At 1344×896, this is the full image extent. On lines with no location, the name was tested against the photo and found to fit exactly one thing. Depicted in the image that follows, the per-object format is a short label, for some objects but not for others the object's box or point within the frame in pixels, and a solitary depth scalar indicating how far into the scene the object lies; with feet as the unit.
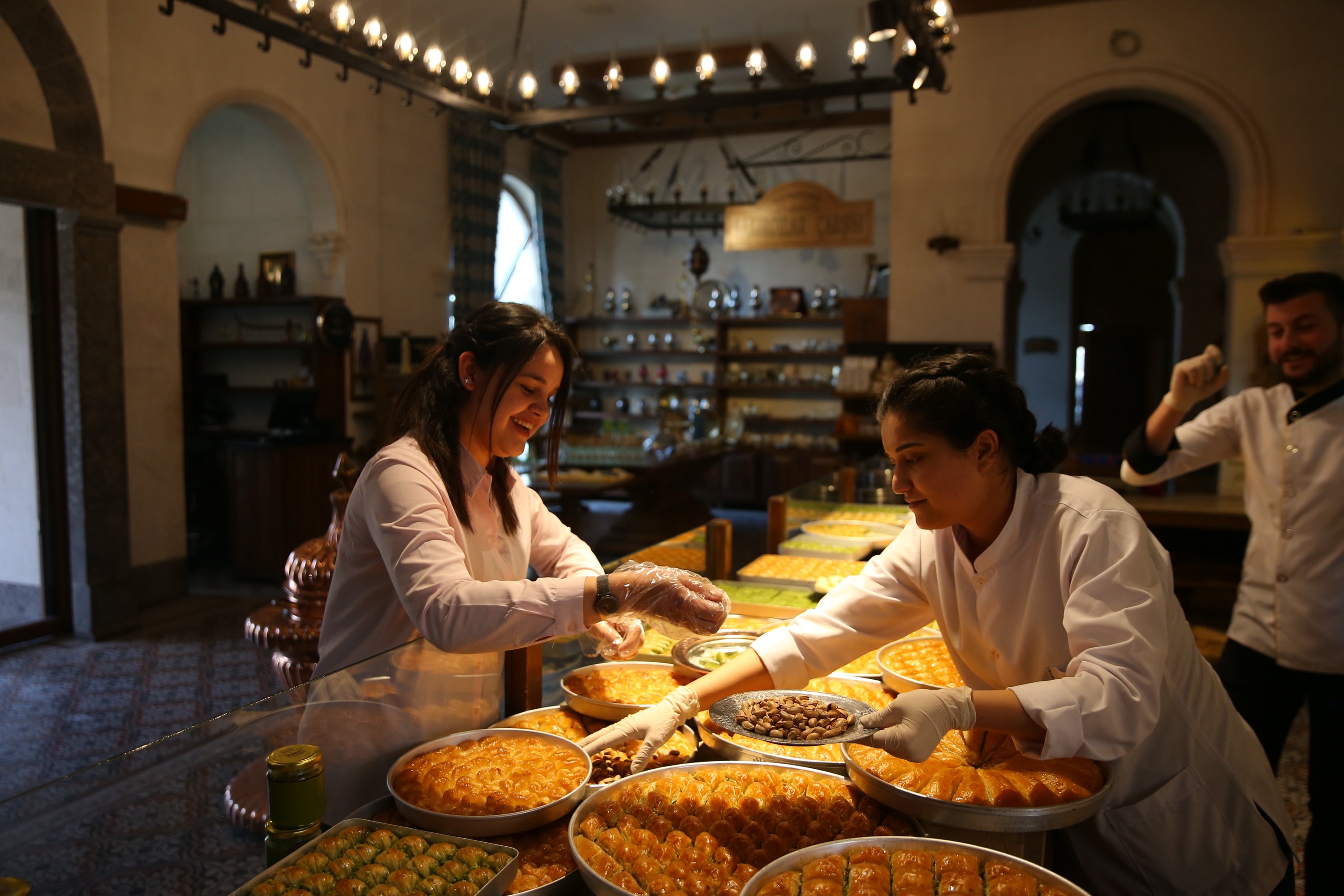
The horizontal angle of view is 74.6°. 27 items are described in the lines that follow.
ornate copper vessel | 10.11
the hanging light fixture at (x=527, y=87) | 15.15
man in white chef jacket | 8.46
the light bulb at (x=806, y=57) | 13.77
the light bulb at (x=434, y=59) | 14.37
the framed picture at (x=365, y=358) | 26.71
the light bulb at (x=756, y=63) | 14.02
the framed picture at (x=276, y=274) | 26.02
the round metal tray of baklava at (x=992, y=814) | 4.22
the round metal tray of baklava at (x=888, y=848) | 3.83
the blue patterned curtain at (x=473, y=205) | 30.83
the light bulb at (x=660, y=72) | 14.14
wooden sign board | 20.71
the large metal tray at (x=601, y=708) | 5.76
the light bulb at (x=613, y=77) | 14.56
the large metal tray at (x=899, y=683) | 6.19
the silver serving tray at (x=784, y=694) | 4.43
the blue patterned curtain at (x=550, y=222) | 36.99
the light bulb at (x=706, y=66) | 14.08
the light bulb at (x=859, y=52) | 13.52
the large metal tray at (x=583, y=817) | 3.84
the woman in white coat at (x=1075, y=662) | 4.49
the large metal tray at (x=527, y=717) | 5.67
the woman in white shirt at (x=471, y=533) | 4.96
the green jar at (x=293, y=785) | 4.11
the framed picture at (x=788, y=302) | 35.32
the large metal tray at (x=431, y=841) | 3.84
